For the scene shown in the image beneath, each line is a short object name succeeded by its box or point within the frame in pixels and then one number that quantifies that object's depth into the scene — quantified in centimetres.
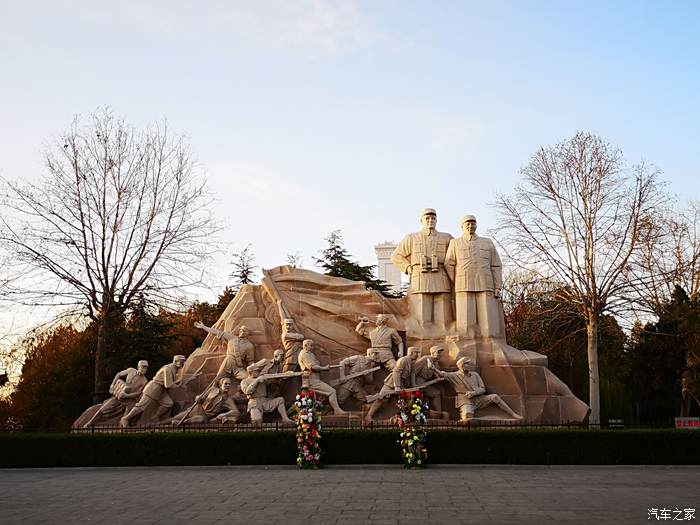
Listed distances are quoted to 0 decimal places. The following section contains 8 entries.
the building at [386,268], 4588
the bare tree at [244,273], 4176
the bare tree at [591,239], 2508
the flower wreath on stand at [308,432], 1349
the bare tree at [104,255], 2328
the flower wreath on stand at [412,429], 1324
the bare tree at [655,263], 2505
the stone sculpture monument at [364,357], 1692
